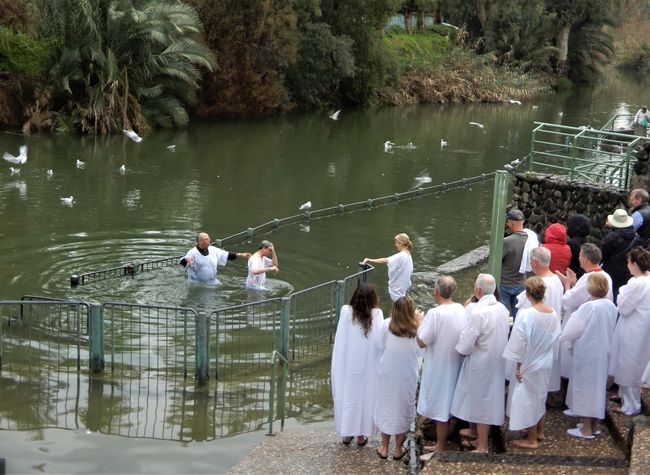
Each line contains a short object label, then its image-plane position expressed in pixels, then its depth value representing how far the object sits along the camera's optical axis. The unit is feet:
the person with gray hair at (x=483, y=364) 28.76
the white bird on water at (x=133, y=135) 116.47
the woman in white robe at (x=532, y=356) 28.45
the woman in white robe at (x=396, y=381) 29.94
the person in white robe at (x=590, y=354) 29.73
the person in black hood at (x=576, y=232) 37.55
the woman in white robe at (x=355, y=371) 30.32
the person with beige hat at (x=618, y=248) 36.27
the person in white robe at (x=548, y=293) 30.30
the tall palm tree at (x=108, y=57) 125.90
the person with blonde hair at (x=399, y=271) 45.55
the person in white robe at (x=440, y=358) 29.07
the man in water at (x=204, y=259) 51.83
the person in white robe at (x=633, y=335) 30.19
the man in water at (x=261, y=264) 50.98
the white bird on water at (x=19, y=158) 95.45
